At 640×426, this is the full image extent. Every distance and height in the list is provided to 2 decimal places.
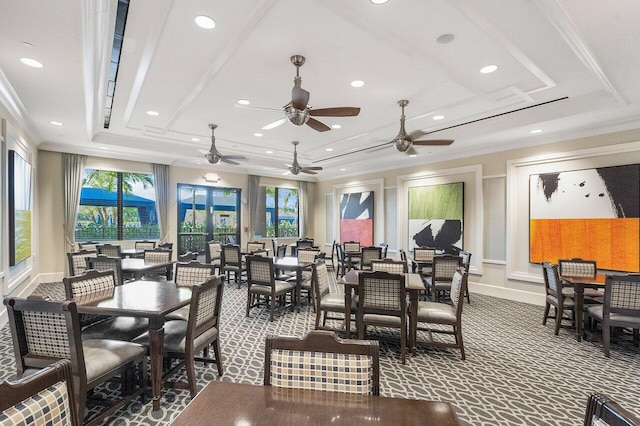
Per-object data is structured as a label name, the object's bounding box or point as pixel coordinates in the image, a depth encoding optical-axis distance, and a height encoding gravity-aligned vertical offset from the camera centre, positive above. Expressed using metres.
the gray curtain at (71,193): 7.02 +0.49
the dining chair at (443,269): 5.18 -0.93
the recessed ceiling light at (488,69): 3.46 +1.66
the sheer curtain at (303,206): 11.08 +0.29
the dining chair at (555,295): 4.00 -1.11
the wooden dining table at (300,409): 1.06 -0.71
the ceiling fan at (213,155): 5.63 +1.10
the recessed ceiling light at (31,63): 3.11 +1.56
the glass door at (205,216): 8.84 -0.06
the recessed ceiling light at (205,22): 2.63 +1.68
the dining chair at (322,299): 3.72 -1.07
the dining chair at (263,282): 4.48 -1.02
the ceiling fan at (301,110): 3.07 +1.17
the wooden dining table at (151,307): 2.27 -0.71
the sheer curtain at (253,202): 9.91 +0.39
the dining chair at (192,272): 3.47 -0.66
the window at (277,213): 10.30 +0.03
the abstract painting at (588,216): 4.73 -0.04
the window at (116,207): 7.53 +0.18
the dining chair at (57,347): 1.86 -0.84
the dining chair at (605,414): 0.81 -0.56
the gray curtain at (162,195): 8.20 +0.51
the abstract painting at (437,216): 7.02 -0.05
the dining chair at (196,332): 2.38 -1.00
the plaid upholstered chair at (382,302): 3.20 -0.93
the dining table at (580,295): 3.79 -1.02
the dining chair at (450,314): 3.31 -1.10
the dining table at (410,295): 3.32 -0.90
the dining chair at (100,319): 2.56 -0.98
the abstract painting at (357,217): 9.30 -0.10
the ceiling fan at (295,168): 6.50 +0.99
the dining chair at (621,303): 3.34 -0.98
